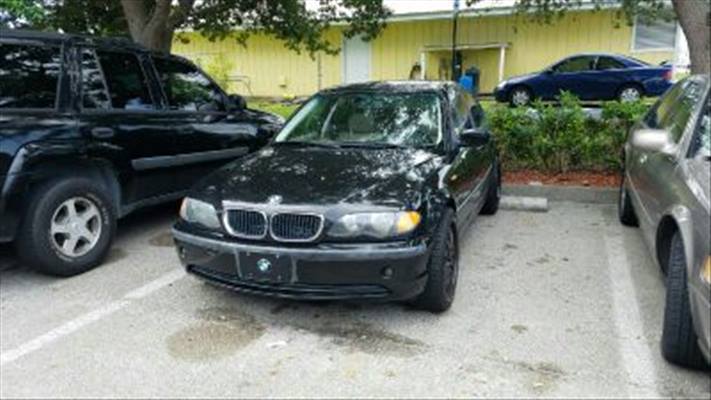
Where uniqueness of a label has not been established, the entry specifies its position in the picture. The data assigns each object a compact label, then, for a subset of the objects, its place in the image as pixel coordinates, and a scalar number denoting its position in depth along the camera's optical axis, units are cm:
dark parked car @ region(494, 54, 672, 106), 1584
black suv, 457
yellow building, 1889
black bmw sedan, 373
